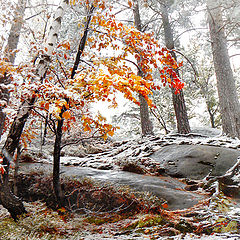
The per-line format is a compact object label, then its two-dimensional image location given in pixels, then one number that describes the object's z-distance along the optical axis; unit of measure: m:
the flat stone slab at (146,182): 3.77
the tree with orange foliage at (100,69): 2.74
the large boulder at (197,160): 5.46
